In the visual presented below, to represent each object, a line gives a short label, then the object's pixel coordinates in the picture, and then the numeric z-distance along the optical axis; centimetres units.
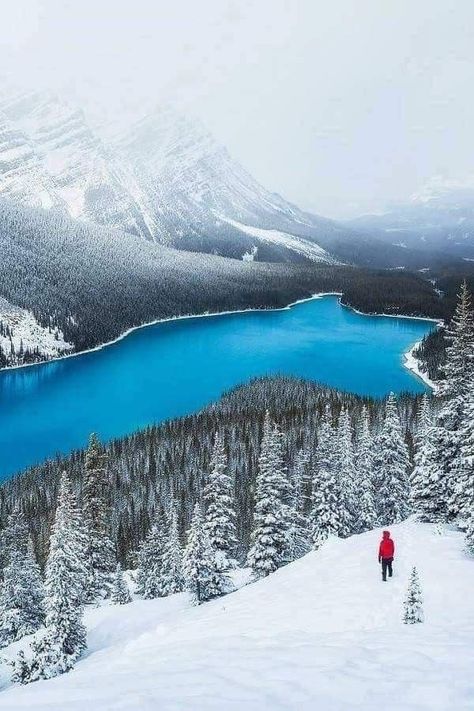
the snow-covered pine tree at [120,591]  4666
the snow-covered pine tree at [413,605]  1588
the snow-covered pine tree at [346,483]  4578
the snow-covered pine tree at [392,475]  4872
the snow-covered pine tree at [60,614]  3009
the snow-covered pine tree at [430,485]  3016
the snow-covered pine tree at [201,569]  3884
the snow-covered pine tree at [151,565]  4853
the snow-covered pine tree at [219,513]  4244
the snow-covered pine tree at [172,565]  4756
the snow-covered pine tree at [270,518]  4022
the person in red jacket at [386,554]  2077
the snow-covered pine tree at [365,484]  4772
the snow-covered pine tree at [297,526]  4273
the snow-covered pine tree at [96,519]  5112
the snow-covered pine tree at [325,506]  4525
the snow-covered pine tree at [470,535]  2262
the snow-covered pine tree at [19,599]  4159
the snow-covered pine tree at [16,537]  4284
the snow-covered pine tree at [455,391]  3002
